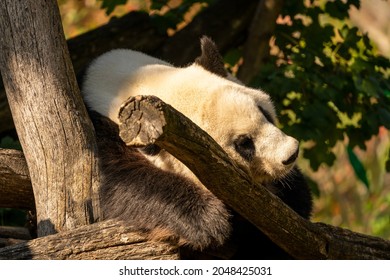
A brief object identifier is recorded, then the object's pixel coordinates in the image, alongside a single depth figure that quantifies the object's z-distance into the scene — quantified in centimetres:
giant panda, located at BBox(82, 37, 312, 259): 722
